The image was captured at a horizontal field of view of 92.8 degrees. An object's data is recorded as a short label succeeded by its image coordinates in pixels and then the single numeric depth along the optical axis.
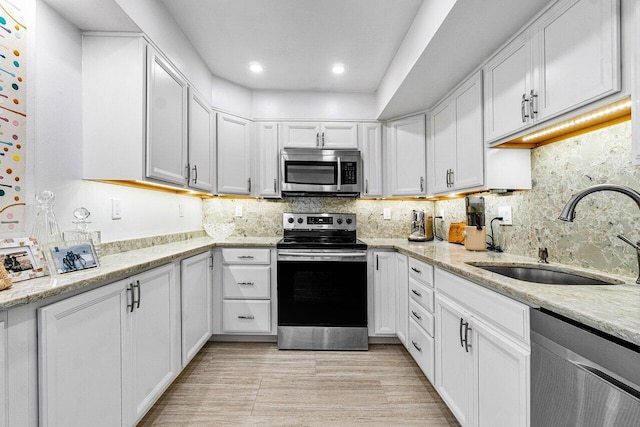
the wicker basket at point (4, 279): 1.00
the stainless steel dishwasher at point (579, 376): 0.71
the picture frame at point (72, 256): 1.23
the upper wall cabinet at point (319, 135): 3.08
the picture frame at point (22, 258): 1.12
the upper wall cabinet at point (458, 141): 2.01
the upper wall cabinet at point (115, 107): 1.73
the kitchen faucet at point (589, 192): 1.01
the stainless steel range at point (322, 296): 2.63
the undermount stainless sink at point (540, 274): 1.41
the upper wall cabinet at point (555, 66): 1.11
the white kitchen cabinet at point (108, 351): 1.03
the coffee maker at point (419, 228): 2.91
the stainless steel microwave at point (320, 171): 2.98
